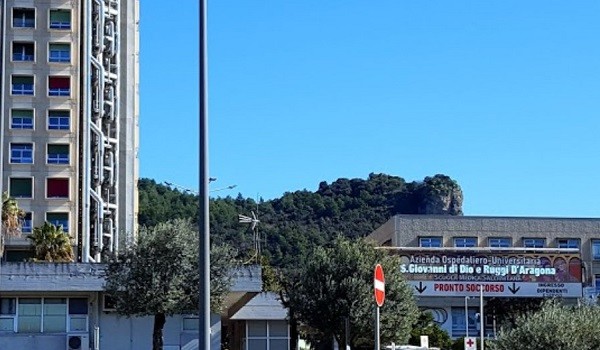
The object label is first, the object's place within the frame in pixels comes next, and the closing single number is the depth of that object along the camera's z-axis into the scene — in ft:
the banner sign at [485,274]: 249.34
